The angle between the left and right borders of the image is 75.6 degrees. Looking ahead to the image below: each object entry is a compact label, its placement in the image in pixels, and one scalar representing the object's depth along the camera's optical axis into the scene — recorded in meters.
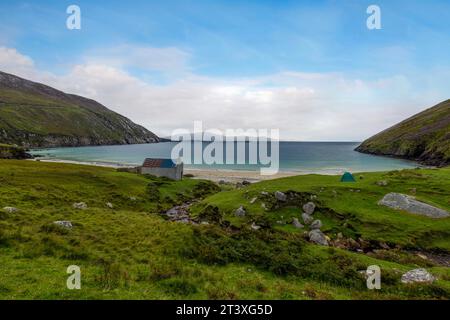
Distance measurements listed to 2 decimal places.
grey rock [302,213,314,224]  37.71
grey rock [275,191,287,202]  43.06
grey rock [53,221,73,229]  24.23
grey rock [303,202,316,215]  39.81
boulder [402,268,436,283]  18.28
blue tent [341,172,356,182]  54.84
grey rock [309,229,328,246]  30.60
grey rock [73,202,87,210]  34.94
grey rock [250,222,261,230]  36.22
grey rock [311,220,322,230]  36.16
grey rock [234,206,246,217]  40.79
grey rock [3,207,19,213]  27.10
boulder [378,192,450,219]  37.71
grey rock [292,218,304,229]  36.56
